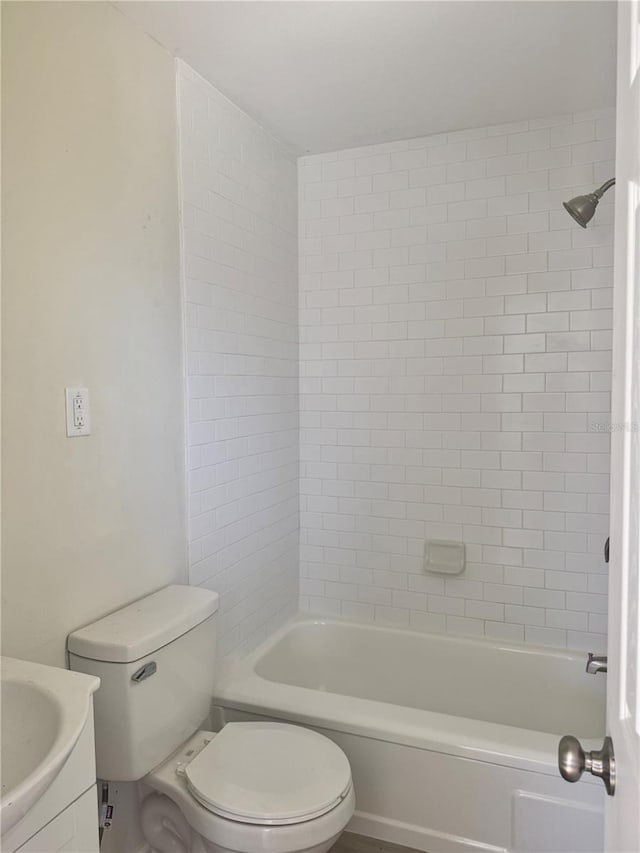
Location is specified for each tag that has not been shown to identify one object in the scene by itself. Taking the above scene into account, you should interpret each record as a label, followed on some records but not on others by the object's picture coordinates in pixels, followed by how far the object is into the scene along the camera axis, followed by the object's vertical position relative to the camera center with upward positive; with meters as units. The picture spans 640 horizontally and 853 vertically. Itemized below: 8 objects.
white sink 0.99 -0.56
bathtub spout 1.02 -0.49
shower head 1.91 +0.60
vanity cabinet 0.95 -0.72
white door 0.68 -0.11
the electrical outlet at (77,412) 1.45 -0.04
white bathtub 1.69 -1.17
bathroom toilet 1.41 -1.00
